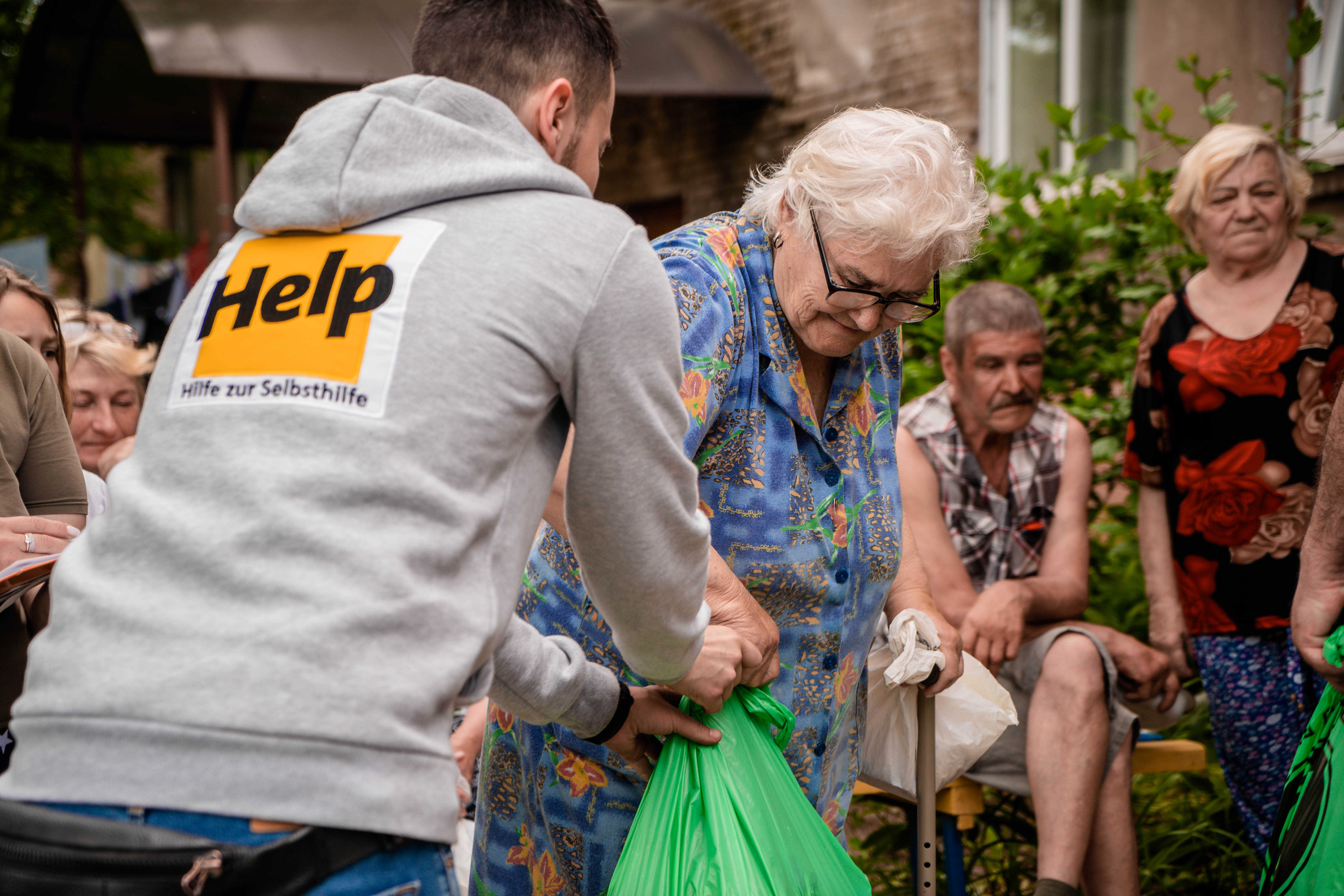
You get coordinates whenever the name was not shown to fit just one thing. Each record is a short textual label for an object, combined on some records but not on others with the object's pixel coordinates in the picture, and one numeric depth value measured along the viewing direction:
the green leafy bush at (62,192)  13.04
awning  6.79
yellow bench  3.00
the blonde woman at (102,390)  3.89
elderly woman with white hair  1.93
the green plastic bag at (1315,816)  2.01
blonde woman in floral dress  3.15
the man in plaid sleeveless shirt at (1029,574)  3.03
